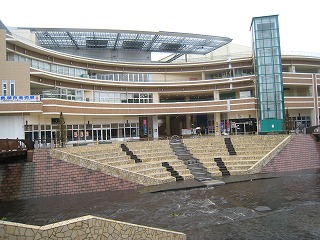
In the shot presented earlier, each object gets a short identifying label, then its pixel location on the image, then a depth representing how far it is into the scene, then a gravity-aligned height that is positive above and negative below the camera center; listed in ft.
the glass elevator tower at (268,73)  131.34 +22.84
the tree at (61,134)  83.95 -1.73
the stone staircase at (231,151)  88.58 -9.94
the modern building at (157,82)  113.70 +20.15
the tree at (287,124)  114.11 -1.30
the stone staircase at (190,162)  82.02 -12.11
